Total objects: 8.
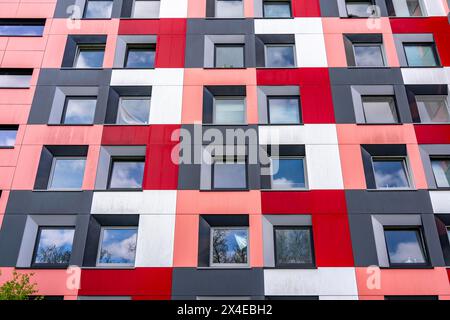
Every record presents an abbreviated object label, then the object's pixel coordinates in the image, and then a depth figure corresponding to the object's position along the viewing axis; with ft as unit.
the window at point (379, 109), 58.44
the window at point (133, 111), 59.16
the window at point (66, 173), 54.65
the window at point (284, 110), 58.90
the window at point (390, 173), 54.08
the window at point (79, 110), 58.95
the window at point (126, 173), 54.70
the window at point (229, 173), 54.39
